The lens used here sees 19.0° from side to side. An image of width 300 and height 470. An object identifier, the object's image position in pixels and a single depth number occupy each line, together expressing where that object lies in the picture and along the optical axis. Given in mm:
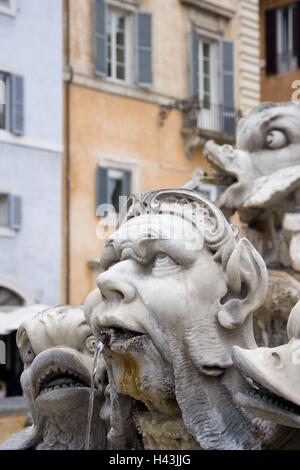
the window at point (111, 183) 15125
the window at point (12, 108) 14273
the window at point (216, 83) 18062
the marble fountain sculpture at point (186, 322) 2230
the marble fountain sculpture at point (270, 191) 3037
